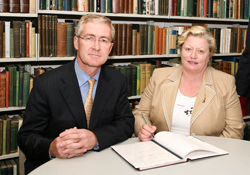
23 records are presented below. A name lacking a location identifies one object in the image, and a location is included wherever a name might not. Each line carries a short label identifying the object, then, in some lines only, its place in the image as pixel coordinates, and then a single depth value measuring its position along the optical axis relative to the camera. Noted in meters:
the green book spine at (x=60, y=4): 2.39
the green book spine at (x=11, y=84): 2.31
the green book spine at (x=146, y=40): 2.81
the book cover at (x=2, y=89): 2.29
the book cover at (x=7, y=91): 2.30
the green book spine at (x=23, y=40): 2.28
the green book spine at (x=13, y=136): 2.36
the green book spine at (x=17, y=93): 2.34
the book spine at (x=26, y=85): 2.36
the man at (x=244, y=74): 2.04
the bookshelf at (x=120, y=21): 2.31
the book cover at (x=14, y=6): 2.20
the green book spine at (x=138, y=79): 2.85
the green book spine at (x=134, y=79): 2.82
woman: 1.94
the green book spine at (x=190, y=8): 2.97
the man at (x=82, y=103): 1.44
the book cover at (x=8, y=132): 2.35
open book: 1.19
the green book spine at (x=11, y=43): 2.26
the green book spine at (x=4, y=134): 2.33
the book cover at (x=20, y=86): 2.34
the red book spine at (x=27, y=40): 2.30
